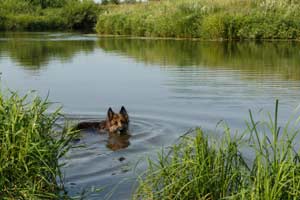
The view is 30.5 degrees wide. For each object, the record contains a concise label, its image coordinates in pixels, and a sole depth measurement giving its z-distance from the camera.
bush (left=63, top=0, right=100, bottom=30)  55.00
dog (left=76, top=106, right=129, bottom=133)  9.55
